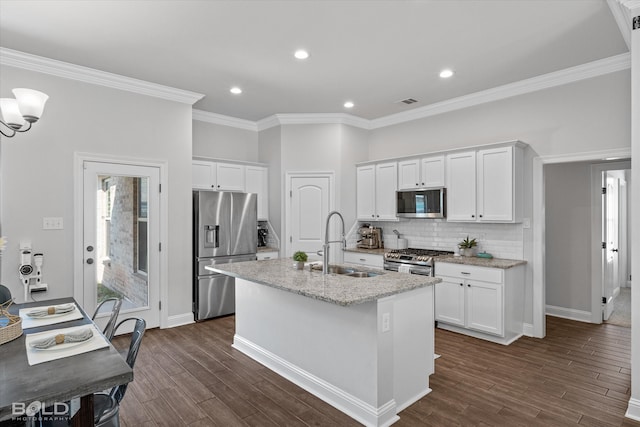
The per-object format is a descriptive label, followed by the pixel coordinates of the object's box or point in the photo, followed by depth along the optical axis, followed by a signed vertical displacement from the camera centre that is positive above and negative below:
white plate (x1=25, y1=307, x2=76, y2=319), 2.33 -0.66
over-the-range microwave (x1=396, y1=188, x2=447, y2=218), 4.82 +0.14
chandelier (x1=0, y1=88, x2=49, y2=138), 2.36 +0.71
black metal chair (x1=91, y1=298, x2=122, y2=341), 2.39 -0.74
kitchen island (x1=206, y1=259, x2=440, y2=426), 2.48 -0.95
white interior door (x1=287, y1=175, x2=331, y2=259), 5.71 +0.07
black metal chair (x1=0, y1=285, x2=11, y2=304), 2.60 -0.58
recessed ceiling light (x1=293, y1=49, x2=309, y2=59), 3.54 +1.58
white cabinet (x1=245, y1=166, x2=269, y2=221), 5.86 +0.47
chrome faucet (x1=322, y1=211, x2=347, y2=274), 3.16 -0.38
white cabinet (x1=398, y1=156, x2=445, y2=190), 4.86 +0.56
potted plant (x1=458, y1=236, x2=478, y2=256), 4.69 -0.44
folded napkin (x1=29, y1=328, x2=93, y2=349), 1.79 -0.64
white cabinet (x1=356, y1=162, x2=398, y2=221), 5.44 +0.34
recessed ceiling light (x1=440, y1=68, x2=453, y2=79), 3.99 +1.56
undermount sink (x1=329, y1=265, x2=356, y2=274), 3.44 -0.53
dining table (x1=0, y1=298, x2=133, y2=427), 1.37 -0.67
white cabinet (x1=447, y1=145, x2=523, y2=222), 4.18 +0.34
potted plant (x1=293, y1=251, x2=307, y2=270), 3.44 -0.43
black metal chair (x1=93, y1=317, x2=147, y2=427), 1.81 -0.99
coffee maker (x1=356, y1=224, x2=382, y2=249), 5.72 -0.39
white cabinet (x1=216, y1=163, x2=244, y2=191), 5.53 +0.56
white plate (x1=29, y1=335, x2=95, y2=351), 1.77 -0.65
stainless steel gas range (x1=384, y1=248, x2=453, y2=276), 4.59 -0.61
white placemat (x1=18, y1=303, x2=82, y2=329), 2.20 -0.66
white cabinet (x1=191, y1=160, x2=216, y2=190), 5.28 +0.57
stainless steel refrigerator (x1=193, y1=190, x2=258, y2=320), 4.90 -0.40
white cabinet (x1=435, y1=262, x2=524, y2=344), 4.01 -1.01
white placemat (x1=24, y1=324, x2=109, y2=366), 1.70 -0.66
